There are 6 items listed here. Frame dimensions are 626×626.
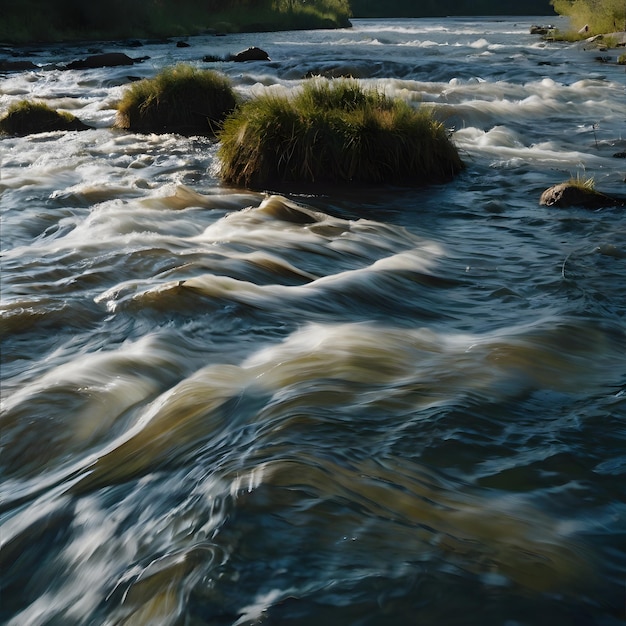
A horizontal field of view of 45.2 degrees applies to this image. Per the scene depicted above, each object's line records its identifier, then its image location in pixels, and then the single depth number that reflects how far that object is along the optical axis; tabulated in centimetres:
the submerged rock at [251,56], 2541
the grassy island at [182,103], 1225
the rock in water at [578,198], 757
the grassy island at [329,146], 857
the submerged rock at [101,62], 2408
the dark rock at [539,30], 4382
